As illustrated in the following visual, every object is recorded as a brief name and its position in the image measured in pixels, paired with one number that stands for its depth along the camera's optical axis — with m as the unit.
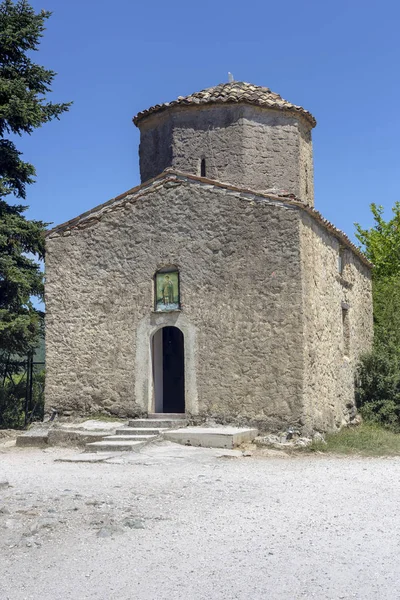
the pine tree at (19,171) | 15.58
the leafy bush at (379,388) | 14.80
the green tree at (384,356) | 14.98
